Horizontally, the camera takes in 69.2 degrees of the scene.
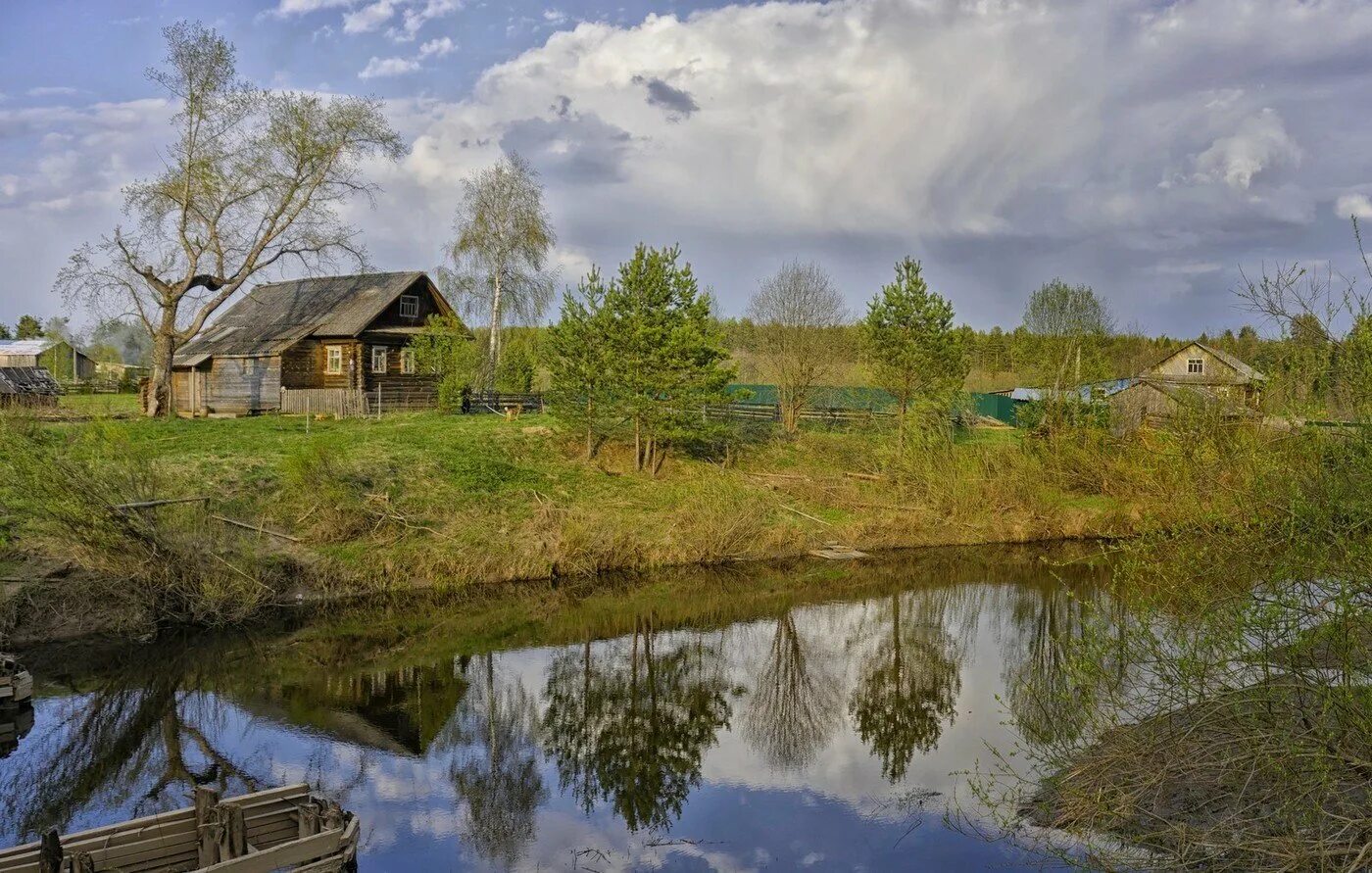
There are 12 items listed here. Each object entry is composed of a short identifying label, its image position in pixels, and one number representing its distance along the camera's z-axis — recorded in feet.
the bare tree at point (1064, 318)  144.66
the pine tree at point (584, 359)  90.99
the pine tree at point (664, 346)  89.51
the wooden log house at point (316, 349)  123.13
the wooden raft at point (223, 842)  27.66
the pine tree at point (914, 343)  103.91
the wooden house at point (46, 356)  186.50
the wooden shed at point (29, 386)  106.67
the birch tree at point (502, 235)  146.72
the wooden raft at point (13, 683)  44.01
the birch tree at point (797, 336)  123.13
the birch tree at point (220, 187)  113.91
